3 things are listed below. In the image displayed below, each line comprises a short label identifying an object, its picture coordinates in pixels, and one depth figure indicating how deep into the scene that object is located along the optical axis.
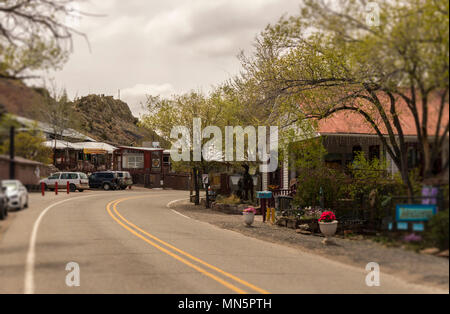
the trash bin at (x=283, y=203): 23.51
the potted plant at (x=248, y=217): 21.78
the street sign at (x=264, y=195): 23.23
